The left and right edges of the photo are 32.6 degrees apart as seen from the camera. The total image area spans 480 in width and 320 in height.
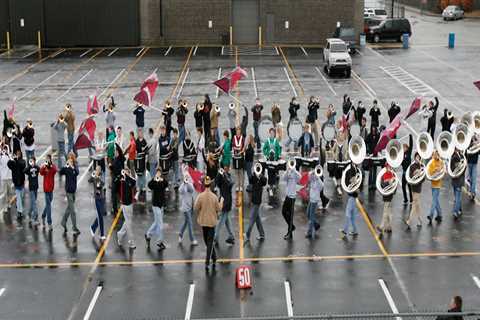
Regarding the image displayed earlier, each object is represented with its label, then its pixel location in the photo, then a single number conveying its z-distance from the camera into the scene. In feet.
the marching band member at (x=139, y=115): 89.20
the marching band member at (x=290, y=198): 61.16
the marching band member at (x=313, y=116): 85.97
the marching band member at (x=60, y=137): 79.56
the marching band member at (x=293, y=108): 87.30
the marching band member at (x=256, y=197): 60.16
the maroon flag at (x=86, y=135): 73.05
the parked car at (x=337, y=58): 138.00
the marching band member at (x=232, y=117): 85.25
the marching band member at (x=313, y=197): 61.67
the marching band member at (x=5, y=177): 68.23
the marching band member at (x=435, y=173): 64.75
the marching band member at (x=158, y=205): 59.41
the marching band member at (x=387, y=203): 62.69
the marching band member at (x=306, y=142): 76.38
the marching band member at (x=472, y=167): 70.90
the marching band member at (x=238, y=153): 72.38
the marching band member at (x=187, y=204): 59.26
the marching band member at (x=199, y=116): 87.20
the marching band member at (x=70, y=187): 62.49
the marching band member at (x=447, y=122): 82.23
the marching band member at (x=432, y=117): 87.10
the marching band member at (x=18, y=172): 65.67
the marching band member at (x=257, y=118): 86.43
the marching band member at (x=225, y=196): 59.77
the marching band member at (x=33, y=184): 65.26
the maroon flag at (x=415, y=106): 78.23
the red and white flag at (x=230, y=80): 86.58
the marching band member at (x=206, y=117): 87.25
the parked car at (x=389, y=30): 187.52
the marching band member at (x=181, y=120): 84.53
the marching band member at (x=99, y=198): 61.10
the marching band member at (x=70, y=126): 84.07
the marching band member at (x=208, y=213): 55.42
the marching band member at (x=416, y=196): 63.93
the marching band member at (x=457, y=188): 65.82
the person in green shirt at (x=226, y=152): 73.10
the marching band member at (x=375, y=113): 84.69
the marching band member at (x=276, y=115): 84.58
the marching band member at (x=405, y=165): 69.62
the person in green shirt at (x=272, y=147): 71.61
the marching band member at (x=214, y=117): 85.81
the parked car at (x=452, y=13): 260.21
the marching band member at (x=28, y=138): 77.00
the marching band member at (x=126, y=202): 59.82
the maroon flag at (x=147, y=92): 82.64
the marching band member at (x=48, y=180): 63.67
